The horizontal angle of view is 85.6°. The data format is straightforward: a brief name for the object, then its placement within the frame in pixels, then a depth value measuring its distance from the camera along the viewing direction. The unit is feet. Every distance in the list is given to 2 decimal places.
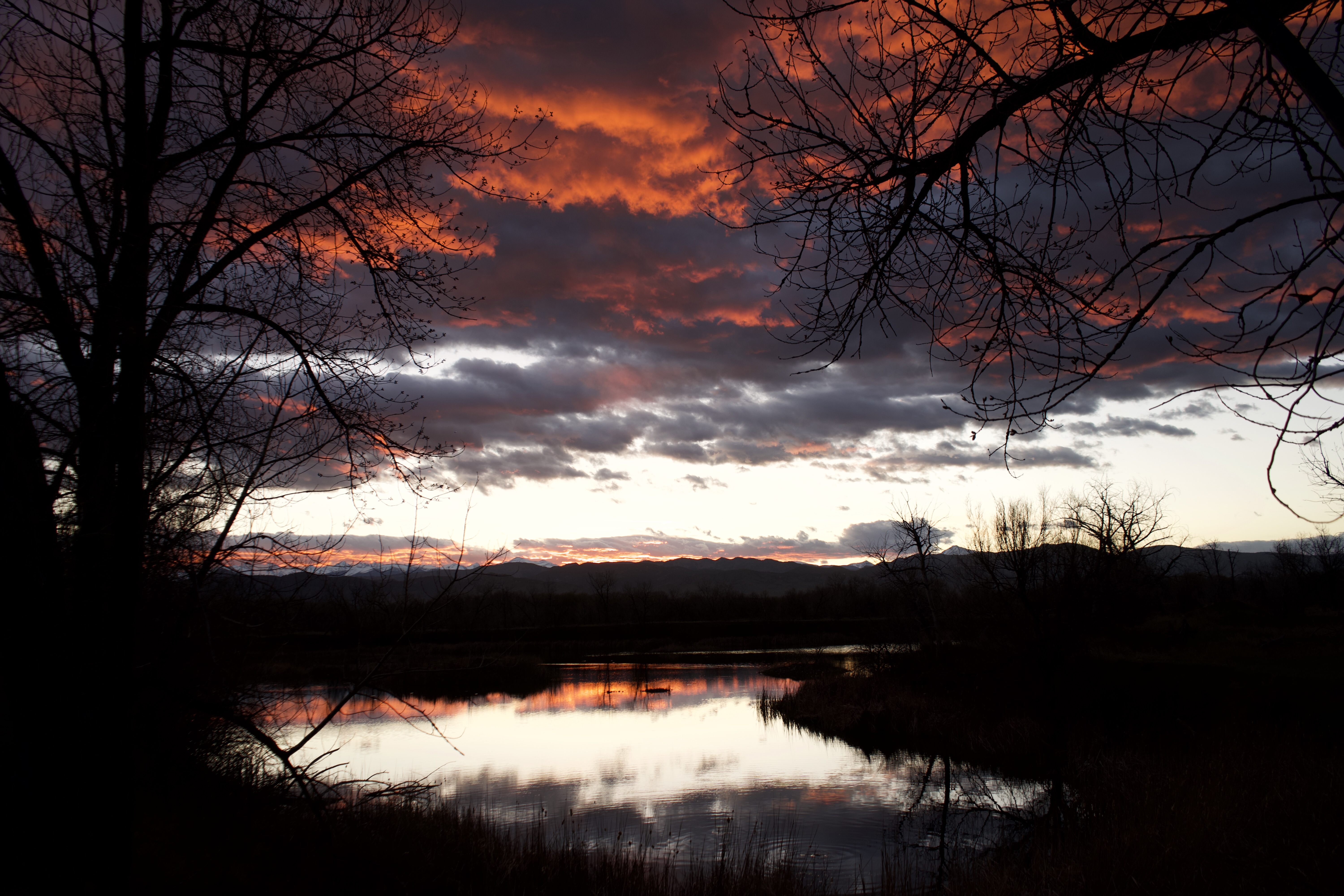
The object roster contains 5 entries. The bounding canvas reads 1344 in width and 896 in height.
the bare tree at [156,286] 15.26
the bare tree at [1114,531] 94.41
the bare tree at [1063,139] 10.46
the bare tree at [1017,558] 66.69
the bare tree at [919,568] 91.66
